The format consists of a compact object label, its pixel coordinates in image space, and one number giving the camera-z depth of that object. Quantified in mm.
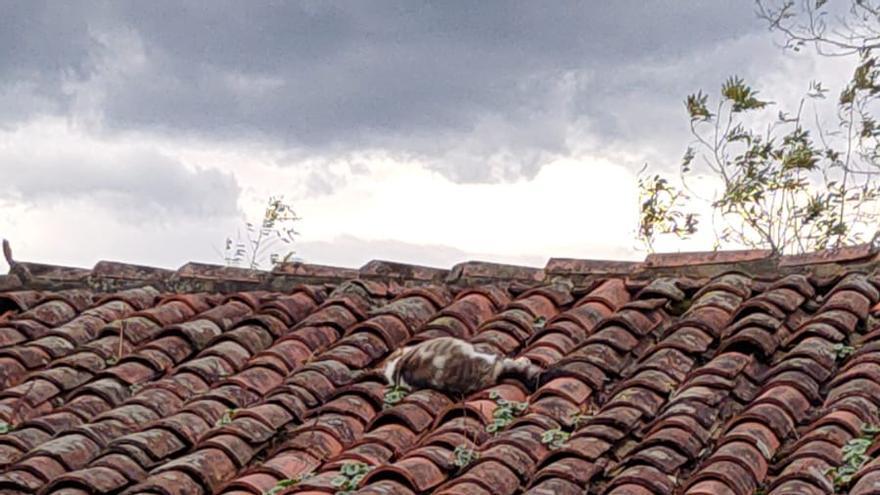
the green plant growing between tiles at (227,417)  6305
